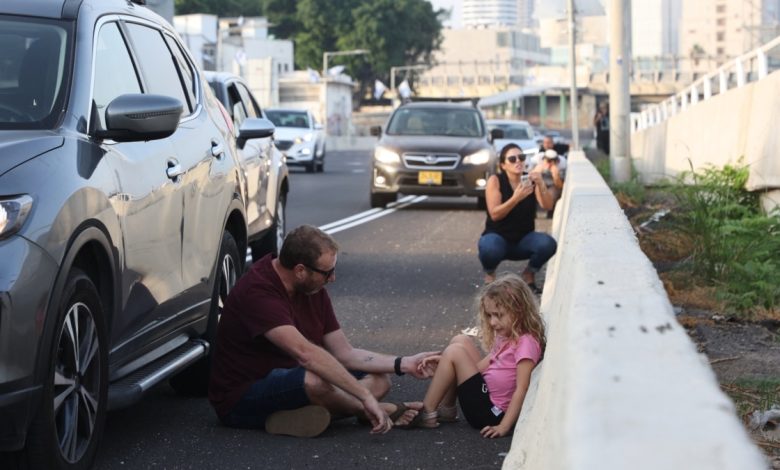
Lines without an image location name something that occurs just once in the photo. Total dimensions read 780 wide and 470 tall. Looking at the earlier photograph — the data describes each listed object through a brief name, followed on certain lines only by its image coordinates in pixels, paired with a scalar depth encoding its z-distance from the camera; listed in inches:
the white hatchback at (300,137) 1535.4
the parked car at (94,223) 189.0
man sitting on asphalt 252.1
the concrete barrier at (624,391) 92.8
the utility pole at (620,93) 953.5
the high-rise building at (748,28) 3571.6
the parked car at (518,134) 1357.0
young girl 252.4
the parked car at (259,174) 444.8
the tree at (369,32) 4918.8
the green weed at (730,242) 382.0
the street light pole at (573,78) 1831.2
